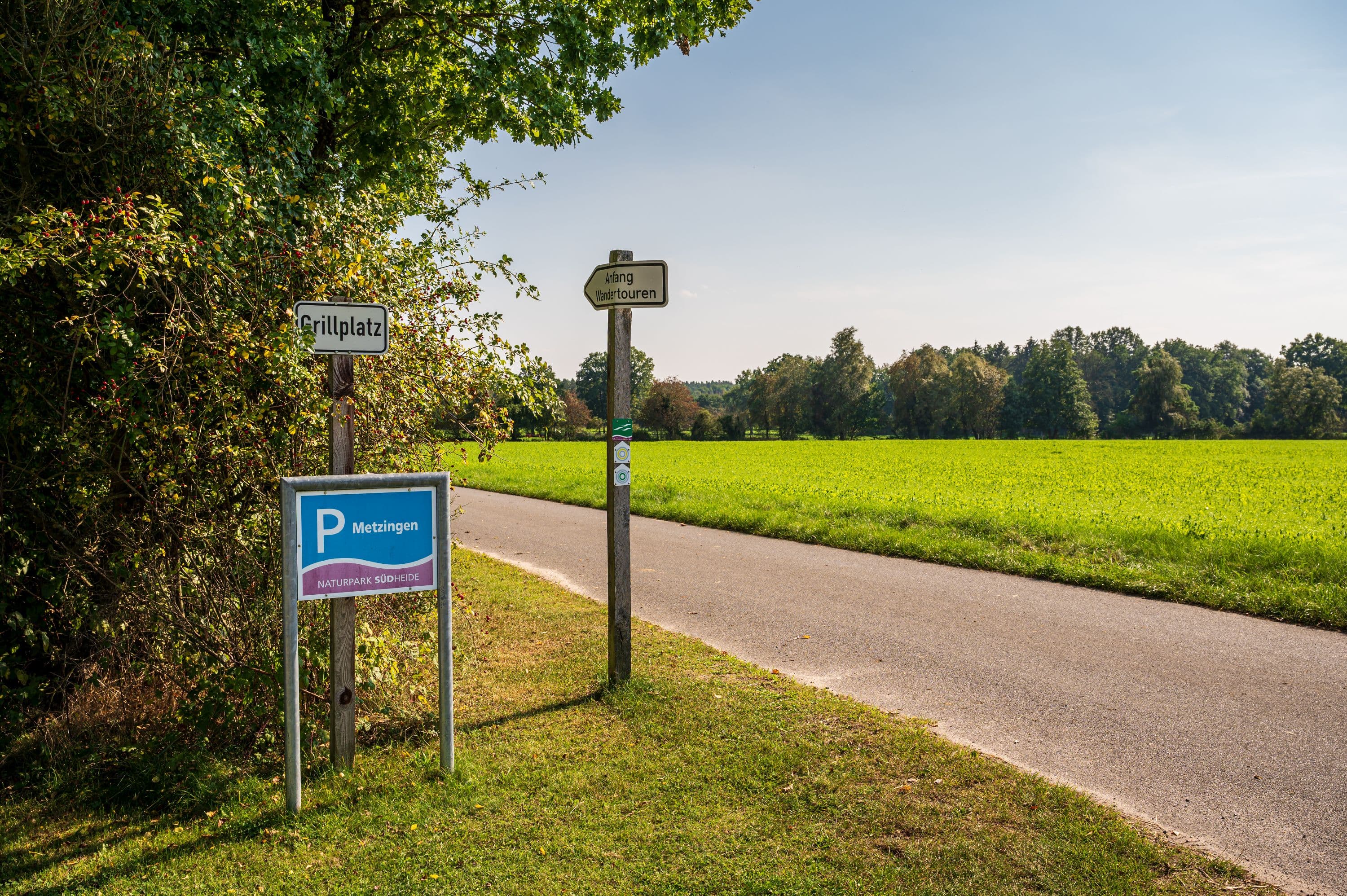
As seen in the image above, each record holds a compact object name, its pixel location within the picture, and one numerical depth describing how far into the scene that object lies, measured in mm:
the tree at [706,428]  90688
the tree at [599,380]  105500
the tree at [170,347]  3965
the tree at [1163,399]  93625
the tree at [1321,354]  113500
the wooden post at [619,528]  5613
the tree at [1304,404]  84812
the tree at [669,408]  90688
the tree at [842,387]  100500
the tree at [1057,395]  95062
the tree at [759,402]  103312
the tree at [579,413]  72625
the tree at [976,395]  93938
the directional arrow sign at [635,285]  5453
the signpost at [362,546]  3916
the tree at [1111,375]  131875
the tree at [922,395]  98125
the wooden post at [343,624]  4133
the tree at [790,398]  101312
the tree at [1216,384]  116250
